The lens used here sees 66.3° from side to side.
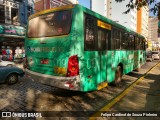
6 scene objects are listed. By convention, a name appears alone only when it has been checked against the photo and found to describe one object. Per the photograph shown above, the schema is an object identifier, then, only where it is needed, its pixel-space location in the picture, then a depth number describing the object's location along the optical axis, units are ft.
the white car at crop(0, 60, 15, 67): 29.83
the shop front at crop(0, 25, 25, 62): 47.15
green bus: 12.14
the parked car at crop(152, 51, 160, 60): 66.98
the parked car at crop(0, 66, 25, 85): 20.05
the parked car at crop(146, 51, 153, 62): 59.97
